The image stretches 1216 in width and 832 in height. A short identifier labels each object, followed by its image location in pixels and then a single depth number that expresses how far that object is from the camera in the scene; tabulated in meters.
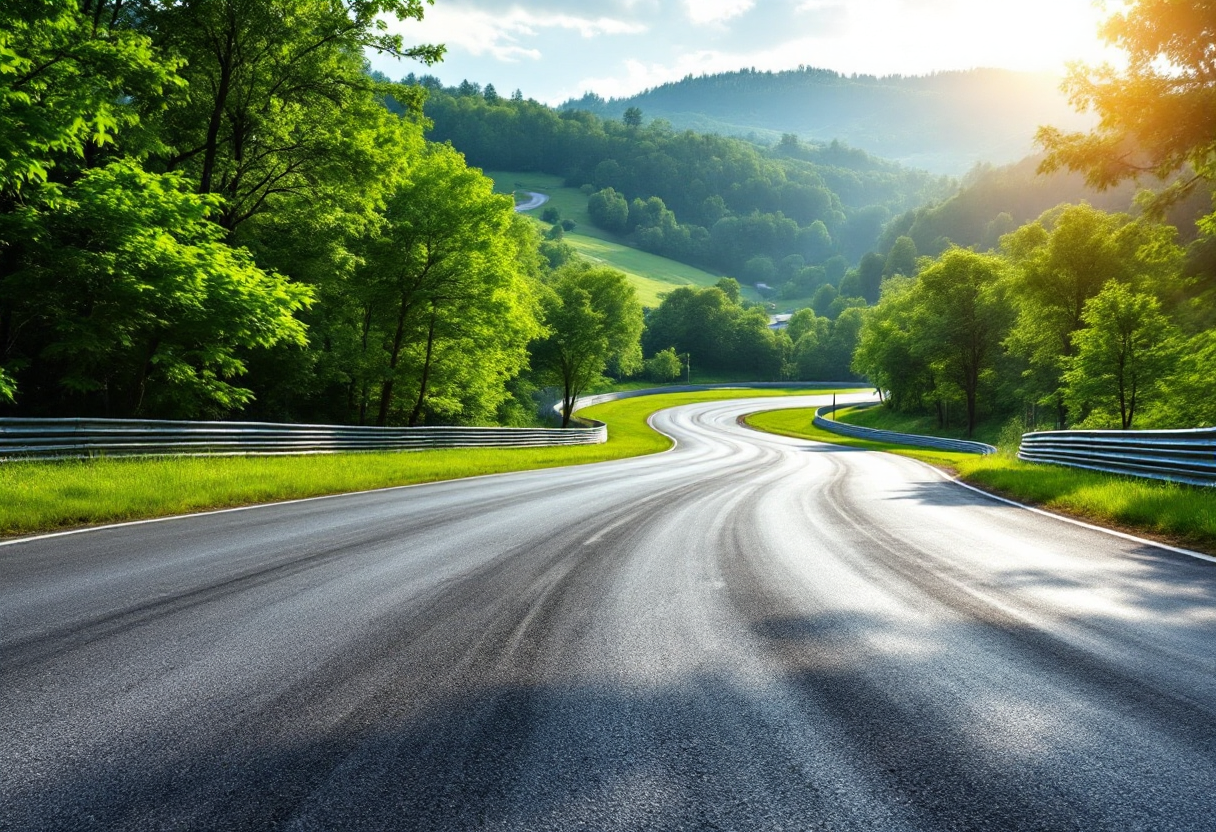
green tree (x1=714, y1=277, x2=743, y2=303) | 143.12
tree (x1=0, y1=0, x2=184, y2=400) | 10.12
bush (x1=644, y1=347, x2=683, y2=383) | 100.25
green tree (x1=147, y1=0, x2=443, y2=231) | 15.64
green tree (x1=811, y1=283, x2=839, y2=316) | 173.50
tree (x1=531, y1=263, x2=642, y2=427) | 50.78
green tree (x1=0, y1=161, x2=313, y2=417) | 12.62
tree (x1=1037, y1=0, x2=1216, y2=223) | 12.83
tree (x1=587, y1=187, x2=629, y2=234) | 183.25
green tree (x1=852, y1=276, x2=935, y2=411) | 55.97
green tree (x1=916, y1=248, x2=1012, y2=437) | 48.19
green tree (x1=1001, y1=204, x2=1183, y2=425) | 36.41
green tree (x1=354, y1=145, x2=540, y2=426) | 25.19
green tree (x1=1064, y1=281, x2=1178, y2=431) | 27.16
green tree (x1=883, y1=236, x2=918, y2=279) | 134.12
